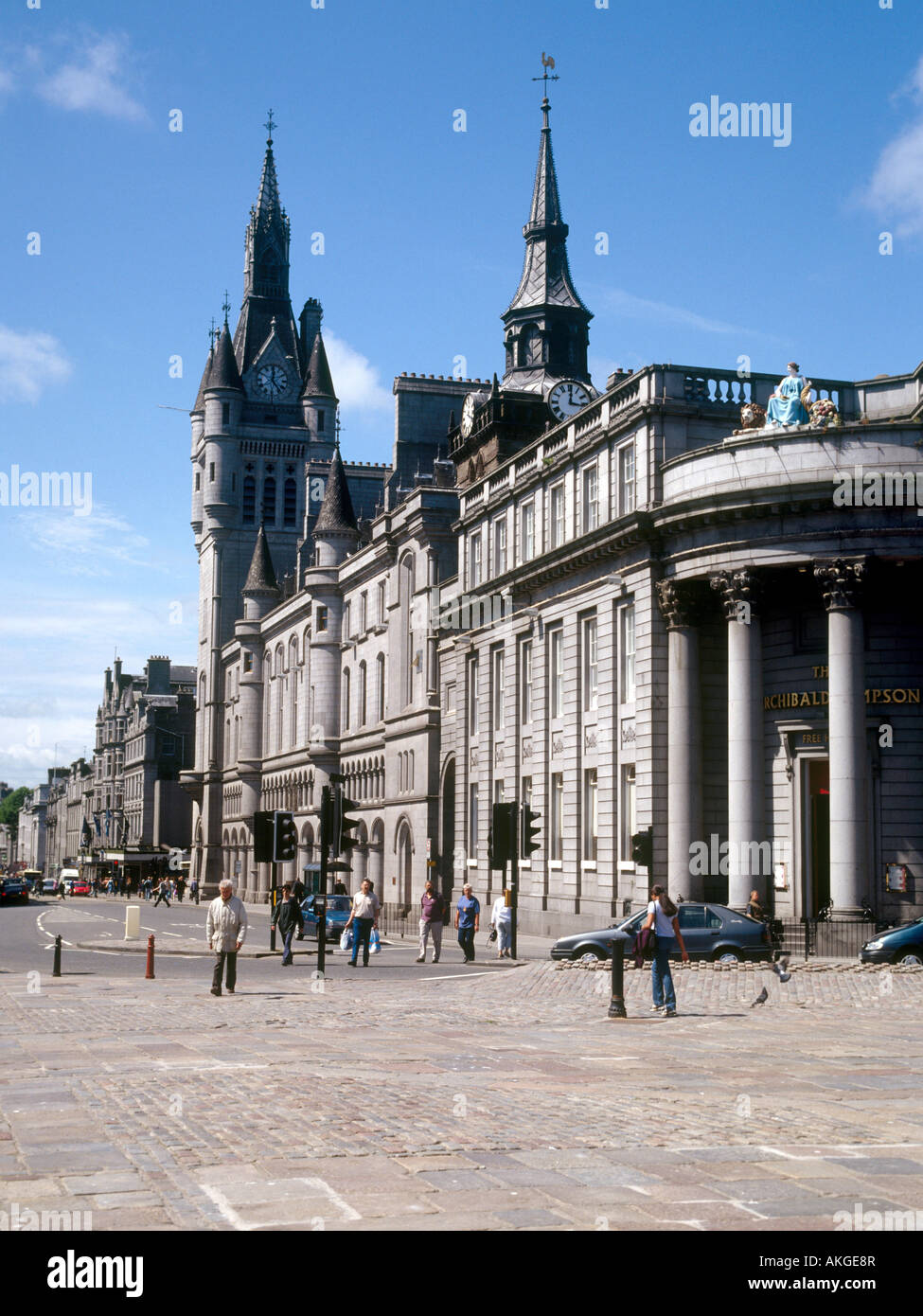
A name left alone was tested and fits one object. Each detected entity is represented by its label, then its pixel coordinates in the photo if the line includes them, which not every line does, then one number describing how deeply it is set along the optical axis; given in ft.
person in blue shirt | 111.14
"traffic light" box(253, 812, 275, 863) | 115.34
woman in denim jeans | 67.36
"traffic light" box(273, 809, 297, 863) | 112.78
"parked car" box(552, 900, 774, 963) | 98.89
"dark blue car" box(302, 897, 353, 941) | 143.95
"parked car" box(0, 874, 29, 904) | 274.57
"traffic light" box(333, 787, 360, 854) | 144.00
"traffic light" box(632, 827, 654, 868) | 117.08
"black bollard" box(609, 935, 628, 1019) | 63.26
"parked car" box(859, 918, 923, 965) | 97.55
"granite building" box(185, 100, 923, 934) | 115.24
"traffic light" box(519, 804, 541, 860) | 112.06
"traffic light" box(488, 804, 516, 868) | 106.01
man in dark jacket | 107.96
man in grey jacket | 74.43
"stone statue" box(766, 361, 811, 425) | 118.93
